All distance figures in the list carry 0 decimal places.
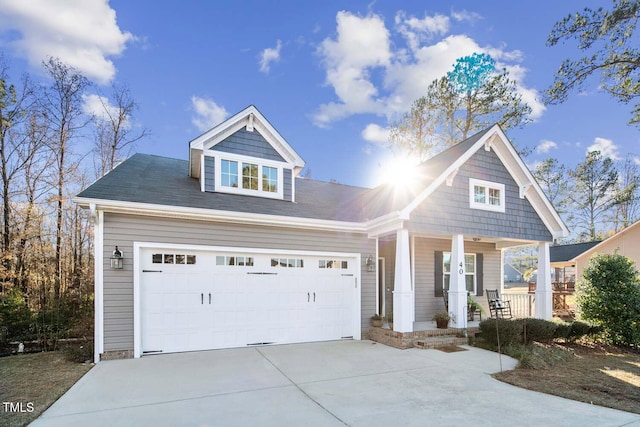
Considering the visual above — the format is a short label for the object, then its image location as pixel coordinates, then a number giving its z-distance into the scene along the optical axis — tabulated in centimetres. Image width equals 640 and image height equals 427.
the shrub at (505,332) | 788
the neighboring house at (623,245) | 1662
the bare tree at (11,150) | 1033
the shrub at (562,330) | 856
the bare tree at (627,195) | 2694
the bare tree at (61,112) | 1180
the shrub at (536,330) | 807
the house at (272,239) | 710
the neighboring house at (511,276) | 5041
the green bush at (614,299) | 883
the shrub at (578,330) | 885
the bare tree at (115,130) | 1496
